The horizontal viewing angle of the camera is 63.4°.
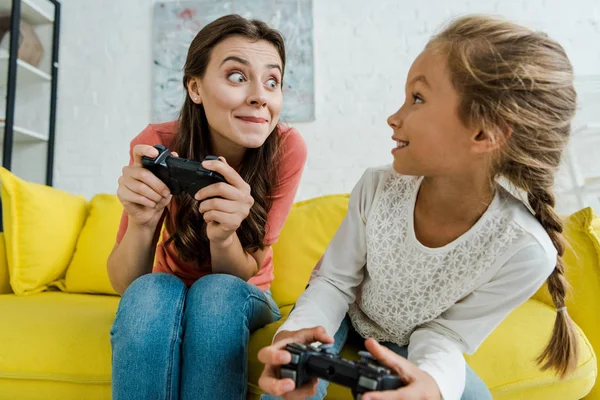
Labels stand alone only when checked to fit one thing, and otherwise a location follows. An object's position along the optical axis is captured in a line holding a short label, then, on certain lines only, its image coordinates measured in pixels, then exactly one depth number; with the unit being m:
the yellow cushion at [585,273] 1.11
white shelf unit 2.34
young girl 0.66
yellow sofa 0.94
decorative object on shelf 2.24
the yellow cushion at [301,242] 1.36
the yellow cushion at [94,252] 1.48
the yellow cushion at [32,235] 1.42
